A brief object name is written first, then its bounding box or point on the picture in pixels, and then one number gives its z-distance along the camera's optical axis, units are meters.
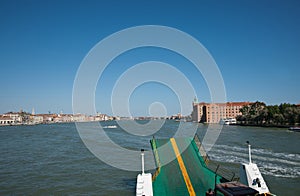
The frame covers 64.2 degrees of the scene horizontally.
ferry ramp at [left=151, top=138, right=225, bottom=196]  9.77
